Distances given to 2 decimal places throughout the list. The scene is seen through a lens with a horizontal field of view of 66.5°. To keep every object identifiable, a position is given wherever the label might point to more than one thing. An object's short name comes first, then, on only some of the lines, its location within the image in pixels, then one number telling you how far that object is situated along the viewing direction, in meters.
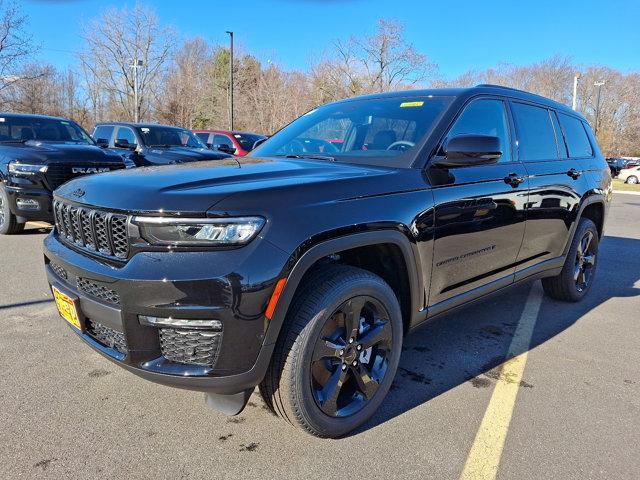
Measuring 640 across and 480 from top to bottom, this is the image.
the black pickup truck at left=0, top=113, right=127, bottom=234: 6.68
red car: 13.15
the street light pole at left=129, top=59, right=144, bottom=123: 41.57
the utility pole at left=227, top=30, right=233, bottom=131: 27.00
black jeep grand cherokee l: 2.02
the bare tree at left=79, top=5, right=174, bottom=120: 45.41
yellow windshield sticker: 3.27
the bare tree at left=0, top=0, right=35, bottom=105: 24.22
